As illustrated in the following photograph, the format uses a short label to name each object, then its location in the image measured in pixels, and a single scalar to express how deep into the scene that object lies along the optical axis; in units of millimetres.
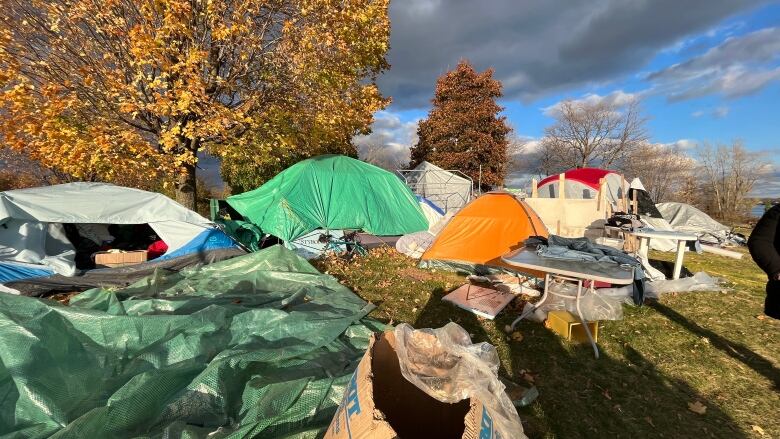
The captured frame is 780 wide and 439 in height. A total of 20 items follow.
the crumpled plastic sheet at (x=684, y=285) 6551
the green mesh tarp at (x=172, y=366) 2328
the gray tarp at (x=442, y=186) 19469
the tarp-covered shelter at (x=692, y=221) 14199
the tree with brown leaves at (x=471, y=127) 24953
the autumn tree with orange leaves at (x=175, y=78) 6465
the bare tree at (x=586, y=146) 32938
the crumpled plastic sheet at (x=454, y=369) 1697
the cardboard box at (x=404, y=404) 1851
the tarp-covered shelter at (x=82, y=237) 5379
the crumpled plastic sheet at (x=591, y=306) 4921
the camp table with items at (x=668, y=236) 6763
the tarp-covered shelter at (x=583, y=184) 13391
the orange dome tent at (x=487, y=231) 6637
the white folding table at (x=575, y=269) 3850
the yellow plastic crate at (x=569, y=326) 4548
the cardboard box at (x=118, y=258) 6176
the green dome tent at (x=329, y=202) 8859
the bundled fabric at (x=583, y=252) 4398
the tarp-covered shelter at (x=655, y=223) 11172
